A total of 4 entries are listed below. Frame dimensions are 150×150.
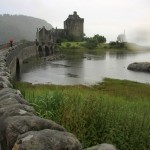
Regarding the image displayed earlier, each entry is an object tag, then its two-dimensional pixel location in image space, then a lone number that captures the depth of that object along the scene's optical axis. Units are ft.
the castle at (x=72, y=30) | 317.82
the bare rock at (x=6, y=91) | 18.46
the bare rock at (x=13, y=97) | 16.86
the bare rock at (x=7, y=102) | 15.59
